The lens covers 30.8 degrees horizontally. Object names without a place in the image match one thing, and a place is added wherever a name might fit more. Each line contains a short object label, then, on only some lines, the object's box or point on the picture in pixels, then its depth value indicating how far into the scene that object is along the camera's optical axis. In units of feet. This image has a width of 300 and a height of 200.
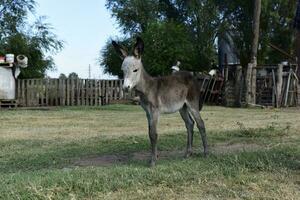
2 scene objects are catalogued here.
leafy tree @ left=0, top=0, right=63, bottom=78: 106.22
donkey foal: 26.48
